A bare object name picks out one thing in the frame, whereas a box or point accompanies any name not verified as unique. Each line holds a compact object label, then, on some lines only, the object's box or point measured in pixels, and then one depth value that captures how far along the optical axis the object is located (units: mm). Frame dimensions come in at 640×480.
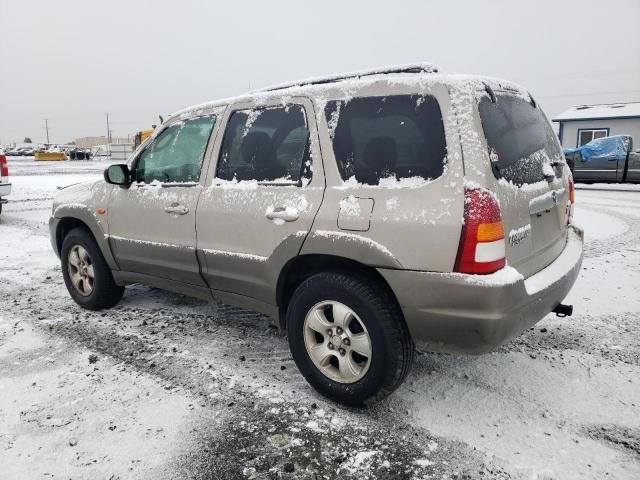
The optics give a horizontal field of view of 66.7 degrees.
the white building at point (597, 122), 25656
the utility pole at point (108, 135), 113938
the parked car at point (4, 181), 9872
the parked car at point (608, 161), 15625
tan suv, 2393
